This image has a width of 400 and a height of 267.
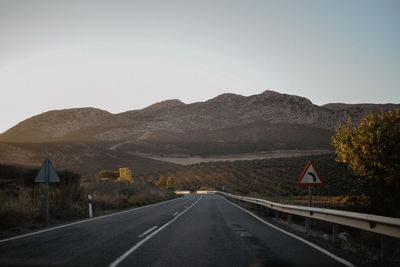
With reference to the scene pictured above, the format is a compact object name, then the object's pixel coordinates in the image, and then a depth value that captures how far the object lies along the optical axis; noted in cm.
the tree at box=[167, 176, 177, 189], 8044
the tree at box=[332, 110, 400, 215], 2189
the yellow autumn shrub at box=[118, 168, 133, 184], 7645
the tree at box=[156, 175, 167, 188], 8077
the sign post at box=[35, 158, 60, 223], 1309
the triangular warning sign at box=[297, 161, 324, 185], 1098
